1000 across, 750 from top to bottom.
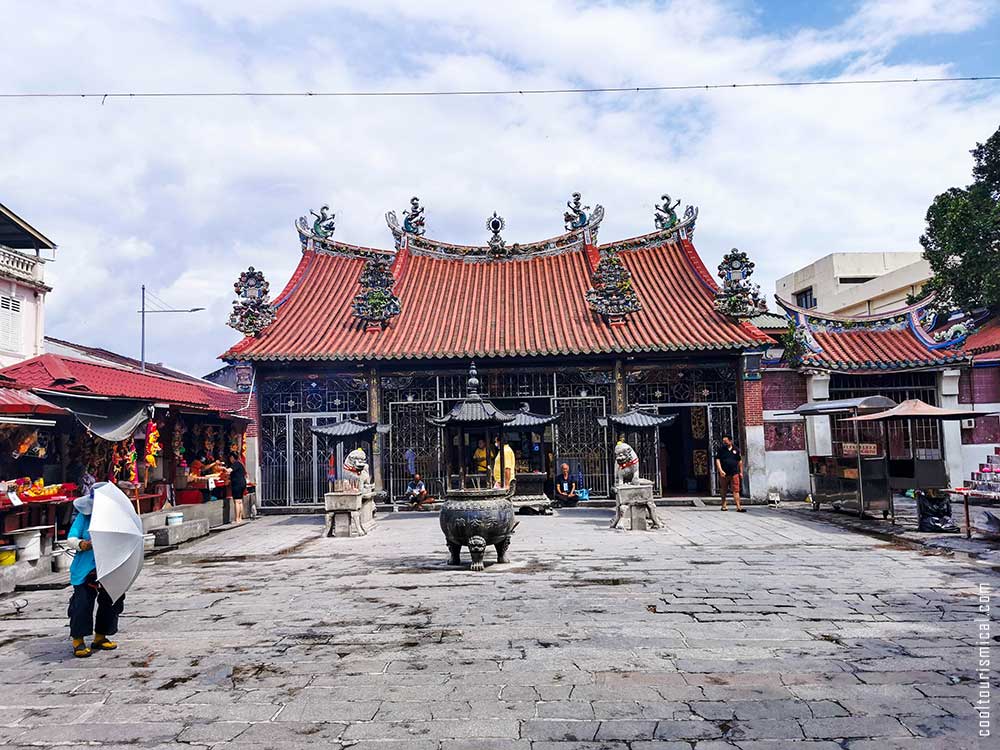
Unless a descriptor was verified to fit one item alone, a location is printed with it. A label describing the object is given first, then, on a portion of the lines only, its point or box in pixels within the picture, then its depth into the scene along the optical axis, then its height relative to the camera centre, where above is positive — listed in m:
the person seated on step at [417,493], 15.86 -1.16
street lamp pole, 21.70 +3.17
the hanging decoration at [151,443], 12.99 +0.16
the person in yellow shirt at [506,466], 13.66 -0.55
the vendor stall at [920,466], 11.02 -0.67
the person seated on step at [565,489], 15.88 -1.19
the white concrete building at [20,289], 16.36 +4.00
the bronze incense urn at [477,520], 8.59 -0.98
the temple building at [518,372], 16.05 +1.57
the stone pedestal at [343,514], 12.29 -1.20
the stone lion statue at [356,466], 12.77 -0.39
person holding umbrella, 5.46 -0.86
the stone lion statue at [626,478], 12.12 -0.76
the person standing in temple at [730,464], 14.48 -0.66
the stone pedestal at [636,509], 12.05 -1.27
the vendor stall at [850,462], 12.49 -0.64
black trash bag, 10.91 -1.39
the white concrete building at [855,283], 31.25 +7.28
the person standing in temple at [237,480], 14.38 -0.64
